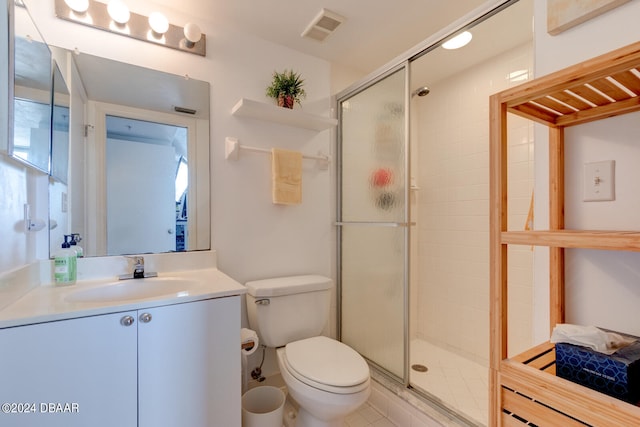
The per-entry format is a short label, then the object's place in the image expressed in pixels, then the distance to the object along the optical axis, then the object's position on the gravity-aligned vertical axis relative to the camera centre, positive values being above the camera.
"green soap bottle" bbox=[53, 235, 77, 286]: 1.22 -0.22
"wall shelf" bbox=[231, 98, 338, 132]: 1.63 +0.57
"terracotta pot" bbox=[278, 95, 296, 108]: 1.80 +0.67
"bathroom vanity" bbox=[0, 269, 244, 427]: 0.86 -0.47
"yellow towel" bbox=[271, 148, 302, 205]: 1.74 +0.21
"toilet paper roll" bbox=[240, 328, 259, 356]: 1.44 -0.62
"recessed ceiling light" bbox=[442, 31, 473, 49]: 1.50 +0.94
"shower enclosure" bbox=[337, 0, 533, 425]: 1.72 -0.01
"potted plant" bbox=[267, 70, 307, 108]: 1.80 +0.75
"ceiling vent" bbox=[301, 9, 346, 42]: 1.61 +1.06
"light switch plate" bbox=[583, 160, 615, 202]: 0.82 +0.08
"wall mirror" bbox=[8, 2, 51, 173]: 0.97 +0.42
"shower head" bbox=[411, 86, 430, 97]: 2.33 +0.94
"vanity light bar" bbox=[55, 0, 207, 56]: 1.36 +0.91
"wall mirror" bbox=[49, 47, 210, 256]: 1.37 +0.24
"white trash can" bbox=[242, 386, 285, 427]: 1.48 -0.94
